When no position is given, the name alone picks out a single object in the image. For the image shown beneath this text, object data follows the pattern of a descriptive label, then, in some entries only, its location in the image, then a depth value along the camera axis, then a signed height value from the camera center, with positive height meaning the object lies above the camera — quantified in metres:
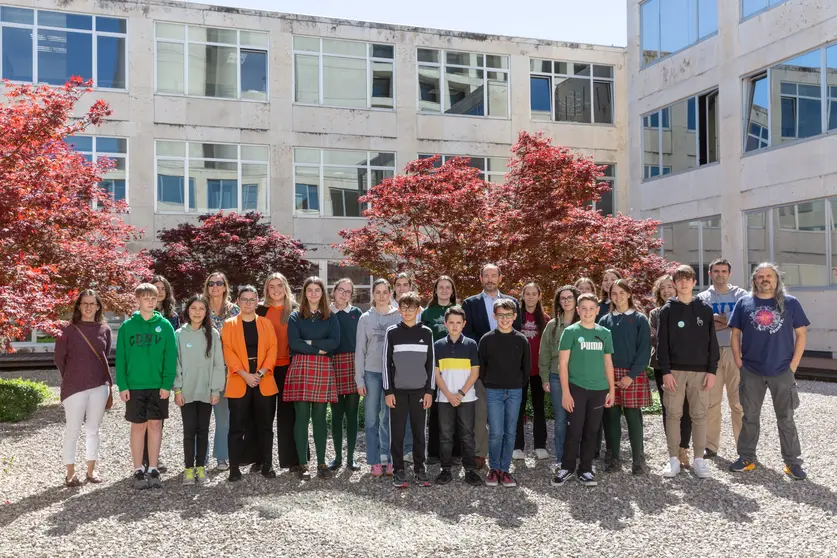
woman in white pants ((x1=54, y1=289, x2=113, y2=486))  7.13 -0.69
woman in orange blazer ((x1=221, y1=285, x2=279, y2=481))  7.18 -0.66
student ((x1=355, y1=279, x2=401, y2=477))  7.34 -0.64
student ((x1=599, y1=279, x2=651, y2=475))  7.35 -0.70
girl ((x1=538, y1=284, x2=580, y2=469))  7.61 -0.50
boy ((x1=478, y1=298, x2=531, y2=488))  7.06 -0.68
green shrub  10.81 -1.38
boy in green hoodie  6.97 -0.65
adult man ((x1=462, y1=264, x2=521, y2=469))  7.89 -0.11
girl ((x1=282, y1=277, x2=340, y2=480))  7.26 -0.56
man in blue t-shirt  7.25 -0.53
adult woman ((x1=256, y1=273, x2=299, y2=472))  7.49 -0.59
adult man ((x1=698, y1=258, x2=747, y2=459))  7.98 -0.65
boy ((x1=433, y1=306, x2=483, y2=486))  7.11 -0.72
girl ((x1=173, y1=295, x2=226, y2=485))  7.11 -0.71
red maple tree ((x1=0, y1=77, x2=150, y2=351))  8.55 +1.01
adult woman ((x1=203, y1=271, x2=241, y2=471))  7.59 -0.18
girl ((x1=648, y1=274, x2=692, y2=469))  8.22 -0.04
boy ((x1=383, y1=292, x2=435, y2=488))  7.06 -0.69
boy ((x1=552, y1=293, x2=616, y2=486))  7.07 -0.71
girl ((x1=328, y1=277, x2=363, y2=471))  7.53 -0.68
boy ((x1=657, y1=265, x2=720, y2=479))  7.31 -0.54
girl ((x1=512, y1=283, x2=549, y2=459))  8.05 -0.43
